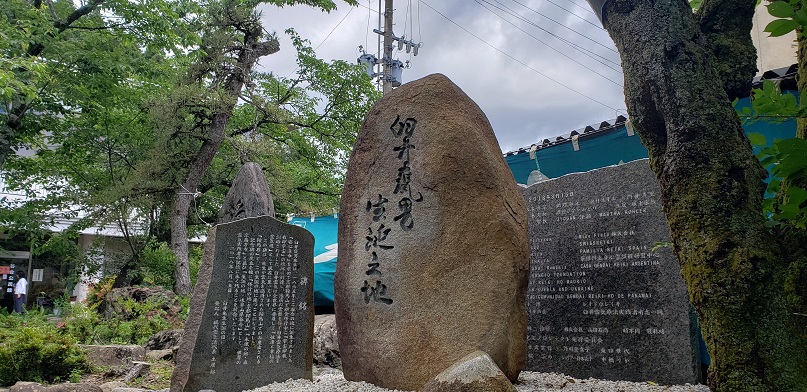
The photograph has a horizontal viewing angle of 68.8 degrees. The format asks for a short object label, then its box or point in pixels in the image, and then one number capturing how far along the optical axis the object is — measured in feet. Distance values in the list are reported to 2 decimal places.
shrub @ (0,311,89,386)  21.49
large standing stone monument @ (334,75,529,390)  13.37
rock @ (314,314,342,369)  25.31
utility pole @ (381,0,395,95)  41.42
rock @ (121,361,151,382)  22.98
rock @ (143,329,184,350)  29.14
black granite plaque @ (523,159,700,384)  15.57
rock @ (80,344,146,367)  25.67
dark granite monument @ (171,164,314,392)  17.71
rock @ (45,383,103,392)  18.15
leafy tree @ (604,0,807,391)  8.36
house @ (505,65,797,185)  25.30
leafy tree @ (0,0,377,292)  38.96
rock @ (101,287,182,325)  33.45
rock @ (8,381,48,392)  18.52
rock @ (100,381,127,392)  20.19
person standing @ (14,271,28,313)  56.95
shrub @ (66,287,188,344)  30.04
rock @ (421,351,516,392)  10.59
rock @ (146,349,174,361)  26.81
